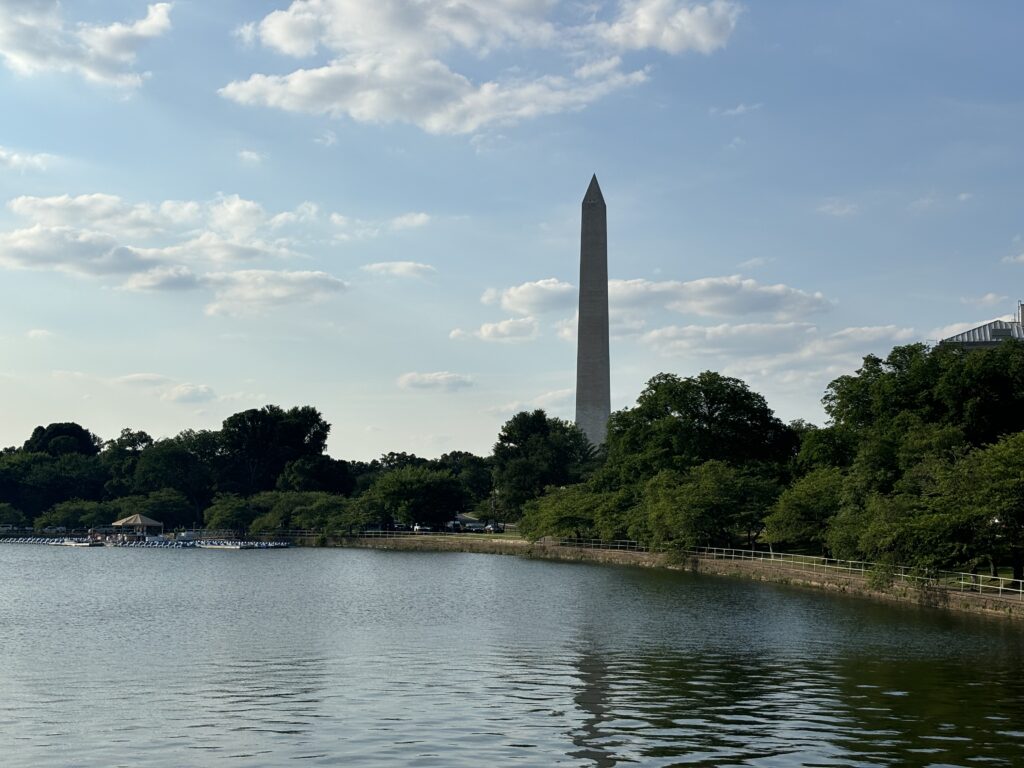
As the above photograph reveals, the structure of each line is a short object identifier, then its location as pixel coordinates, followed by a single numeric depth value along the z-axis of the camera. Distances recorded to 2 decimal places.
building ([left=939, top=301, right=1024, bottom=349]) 100.69
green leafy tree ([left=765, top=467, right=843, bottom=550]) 64.81
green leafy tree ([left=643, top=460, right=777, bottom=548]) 75.19
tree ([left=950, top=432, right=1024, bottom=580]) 45.34
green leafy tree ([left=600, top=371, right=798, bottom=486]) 97.56
